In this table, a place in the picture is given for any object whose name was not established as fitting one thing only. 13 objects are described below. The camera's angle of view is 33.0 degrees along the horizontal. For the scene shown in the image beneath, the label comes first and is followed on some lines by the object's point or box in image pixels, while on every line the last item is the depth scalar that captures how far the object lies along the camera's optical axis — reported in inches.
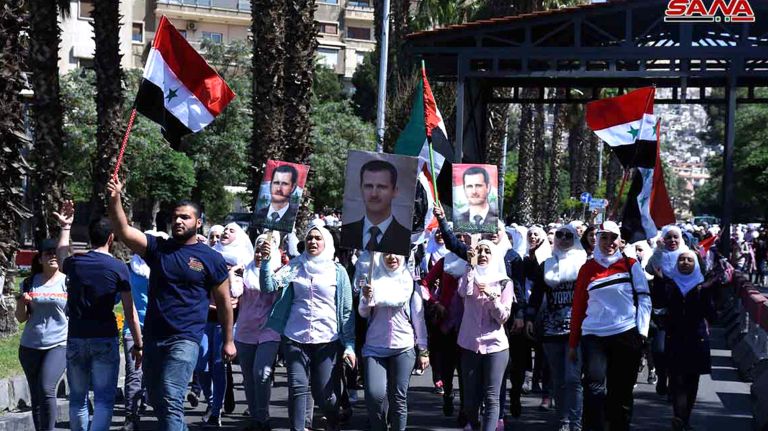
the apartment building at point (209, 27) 2381.9
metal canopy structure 858.1
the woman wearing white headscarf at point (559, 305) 411.2
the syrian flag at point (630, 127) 464.8
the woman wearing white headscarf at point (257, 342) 389.7
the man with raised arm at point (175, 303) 300.5
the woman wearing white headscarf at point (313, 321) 369.1
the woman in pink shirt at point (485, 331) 376.5
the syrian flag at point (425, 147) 449.7
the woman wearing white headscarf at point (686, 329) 417.1
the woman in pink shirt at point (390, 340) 358.3
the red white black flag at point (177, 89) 351.6
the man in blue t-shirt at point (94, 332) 326.0
